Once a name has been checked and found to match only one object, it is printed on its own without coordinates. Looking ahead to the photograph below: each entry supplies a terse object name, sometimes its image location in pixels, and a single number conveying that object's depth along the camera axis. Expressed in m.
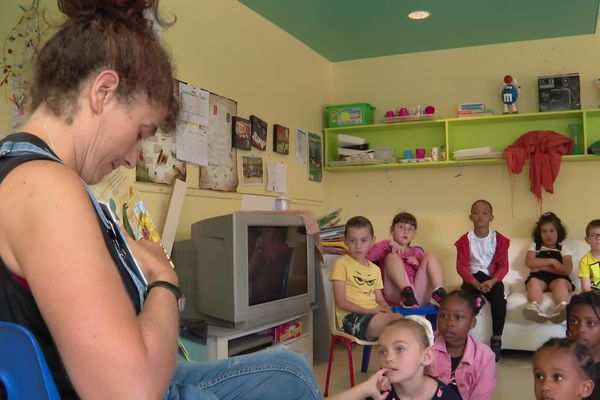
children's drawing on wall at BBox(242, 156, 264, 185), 3.56
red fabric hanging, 4.19
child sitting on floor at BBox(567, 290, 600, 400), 2.15
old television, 2.58
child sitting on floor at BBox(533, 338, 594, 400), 1.67
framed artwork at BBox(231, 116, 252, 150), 3.43
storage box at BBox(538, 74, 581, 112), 4.25
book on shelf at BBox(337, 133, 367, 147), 4.77
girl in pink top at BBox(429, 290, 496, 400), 2.12
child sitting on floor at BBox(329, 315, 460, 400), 1.73
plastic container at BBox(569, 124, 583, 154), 4.24
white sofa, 3.63
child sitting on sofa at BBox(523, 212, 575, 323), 3.63
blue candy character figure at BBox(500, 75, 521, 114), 4.38
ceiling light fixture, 3.83
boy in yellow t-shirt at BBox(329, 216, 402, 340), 2.90
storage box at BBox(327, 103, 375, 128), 4.75
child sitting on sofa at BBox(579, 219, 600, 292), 3.72
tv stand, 2.55
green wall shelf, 4.24
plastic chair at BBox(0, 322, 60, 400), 0.59
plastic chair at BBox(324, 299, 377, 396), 2.85
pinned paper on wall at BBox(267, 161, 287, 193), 3.86
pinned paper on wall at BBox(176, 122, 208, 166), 2.97
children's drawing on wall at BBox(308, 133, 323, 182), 4.57
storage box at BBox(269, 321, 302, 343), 3.04
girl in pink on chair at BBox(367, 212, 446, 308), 3.63
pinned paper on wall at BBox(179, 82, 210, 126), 3.00
